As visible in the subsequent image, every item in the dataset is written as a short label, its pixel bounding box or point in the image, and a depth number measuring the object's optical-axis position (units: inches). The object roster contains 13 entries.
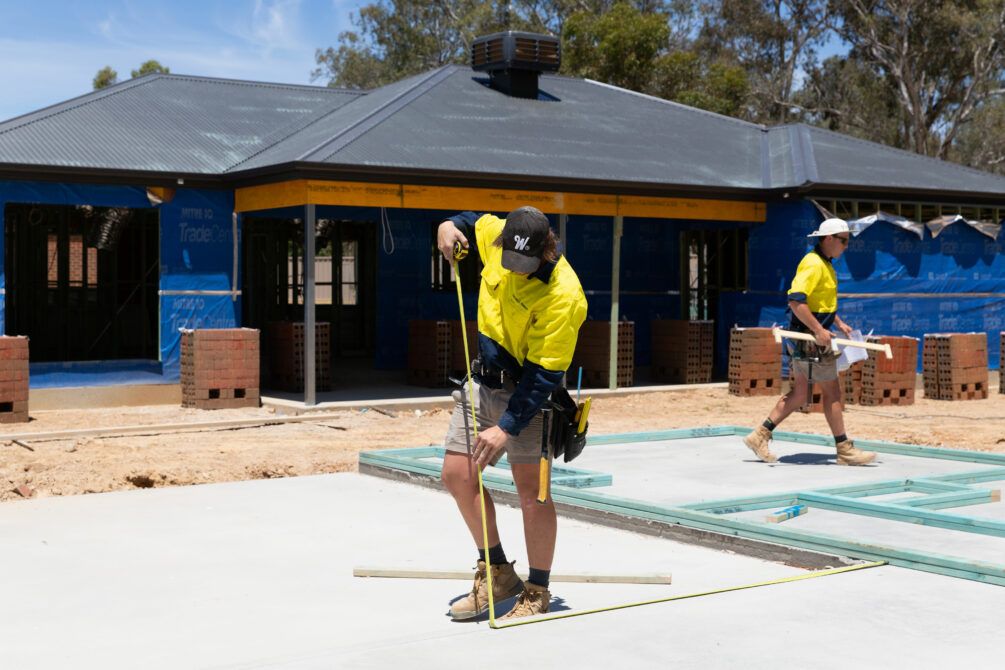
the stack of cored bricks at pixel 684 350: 776.3
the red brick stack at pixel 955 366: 716.0
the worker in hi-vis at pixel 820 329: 392.2
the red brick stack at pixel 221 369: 634.8
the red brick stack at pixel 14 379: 578.2
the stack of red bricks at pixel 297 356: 698.2
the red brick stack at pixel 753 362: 729.6
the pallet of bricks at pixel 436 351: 731.4
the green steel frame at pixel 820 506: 251.3
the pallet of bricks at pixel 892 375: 682.2
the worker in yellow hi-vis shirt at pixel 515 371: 199.5
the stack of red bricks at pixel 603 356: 752.3
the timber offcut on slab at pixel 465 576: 237.1
